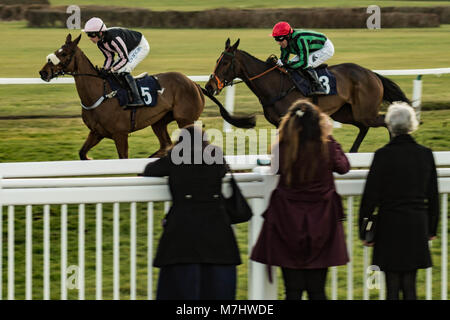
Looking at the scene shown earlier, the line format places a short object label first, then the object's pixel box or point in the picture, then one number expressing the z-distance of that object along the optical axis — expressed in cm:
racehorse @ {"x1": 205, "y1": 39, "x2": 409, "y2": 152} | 1597
